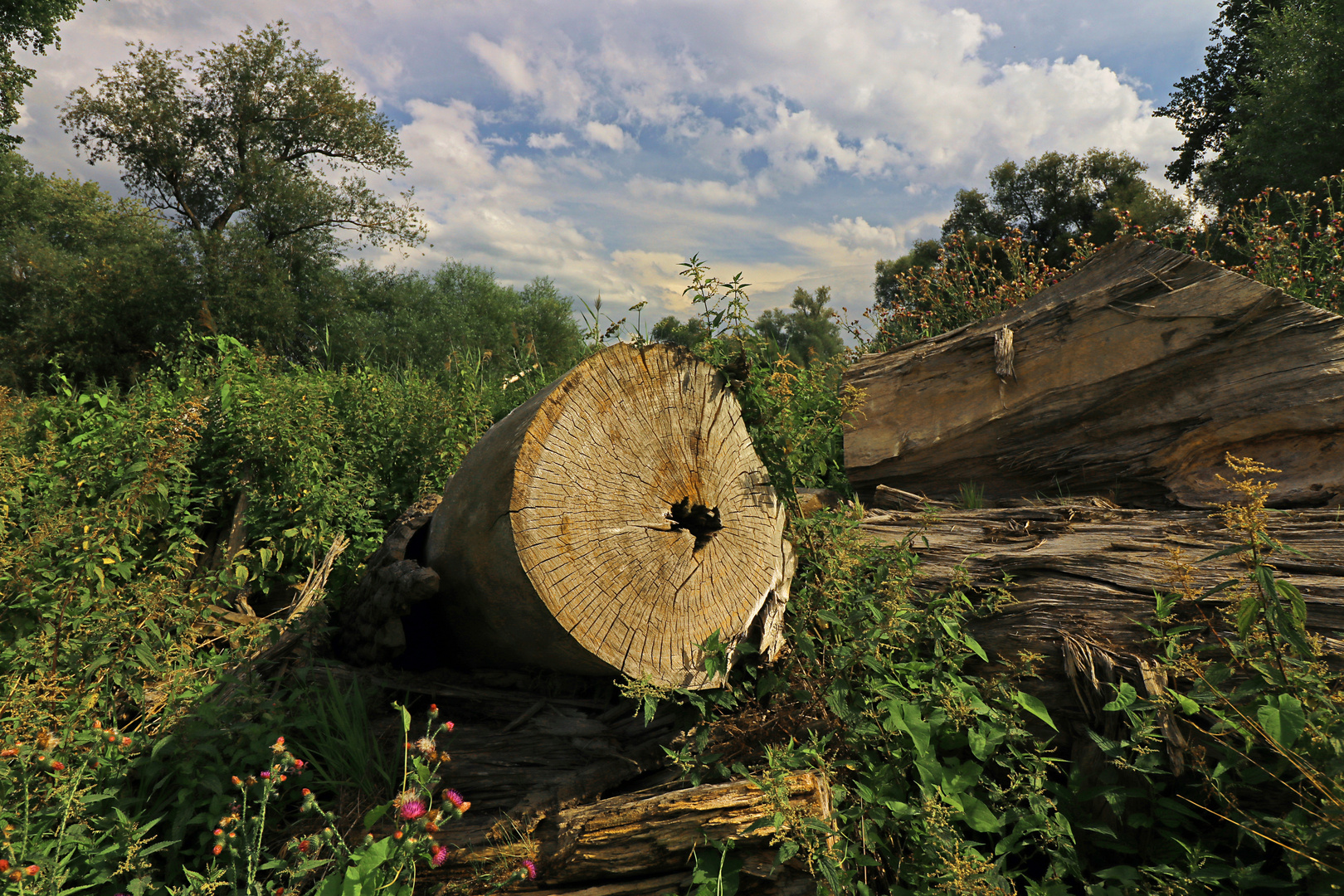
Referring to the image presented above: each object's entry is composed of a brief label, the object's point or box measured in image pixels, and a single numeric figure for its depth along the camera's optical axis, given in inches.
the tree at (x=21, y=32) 523.5
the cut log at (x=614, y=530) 82.1
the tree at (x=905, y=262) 903.1
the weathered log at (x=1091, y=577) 85.9
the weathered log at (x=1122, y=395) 131.0
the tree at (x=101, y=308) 555.8
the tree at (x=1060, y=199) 811.4
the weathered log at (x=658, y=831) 72.8
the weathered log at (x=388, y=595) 93.8
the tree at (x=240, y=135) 606.5
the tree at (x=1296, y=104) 452.8
